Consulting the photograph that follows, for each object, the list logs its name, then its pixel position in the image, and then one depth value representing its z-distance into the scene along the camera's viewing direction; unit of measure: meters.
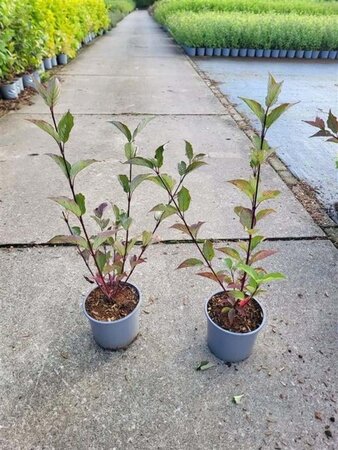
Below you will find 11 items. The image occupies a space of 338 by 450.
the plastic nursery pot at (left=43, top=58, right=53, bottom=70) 6.10
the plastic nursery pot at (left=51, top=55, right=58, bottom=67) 6.41
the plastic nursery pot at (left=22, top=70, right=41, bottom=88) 4.80
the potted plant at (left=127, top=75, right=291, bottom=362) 1.15
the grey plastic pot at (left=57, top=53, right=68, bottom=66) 6.63
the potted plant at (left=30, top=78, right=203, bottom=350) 1.17
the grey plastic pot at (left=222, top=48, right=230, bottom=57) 8.08
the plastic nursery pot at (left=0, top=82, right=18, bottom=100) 4.37
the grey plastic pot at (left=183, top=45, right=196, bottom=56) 8.02
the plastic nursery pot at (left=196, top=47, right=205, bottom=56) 8.02
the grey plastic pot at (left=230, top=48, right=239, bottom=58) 8.16
